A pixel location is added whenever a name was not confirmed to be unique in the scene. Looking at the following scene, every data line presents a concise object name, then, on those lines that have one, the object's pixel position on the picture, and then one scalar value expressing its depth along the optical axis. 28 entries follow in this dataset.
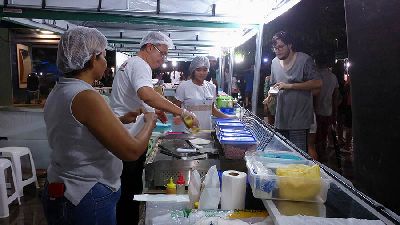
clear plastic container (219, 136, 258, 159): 2.41
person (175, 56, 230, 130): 4.62
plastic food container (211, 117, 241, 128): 3.77
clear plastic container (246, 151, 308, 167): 2.08
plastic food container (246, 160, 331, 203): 1.68
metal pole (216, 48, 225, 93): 11.79
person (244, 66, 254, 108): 8.23
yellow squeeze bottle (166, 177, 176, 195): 2.12
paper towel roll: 1.89
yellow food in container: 1.68
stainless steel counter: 1.61
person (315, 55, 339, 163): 5.92
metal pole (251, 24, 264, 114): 5.43
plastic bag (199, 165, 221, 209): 1.92
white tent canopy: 4.79
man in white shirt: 3.32
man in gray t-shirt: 3.79
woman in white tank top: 1.76
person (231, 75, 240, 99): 9.09
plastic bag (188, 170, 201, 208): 1.98
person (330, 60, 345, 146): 7.61
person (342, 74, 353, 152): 7.88
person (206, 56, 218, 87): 13.13
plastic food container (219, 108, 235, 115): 5.59
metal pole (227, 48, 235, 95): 9.52
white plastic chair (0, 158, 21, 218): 4.47
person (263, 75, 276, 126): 4.68
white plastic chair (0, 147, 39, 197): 5.09
